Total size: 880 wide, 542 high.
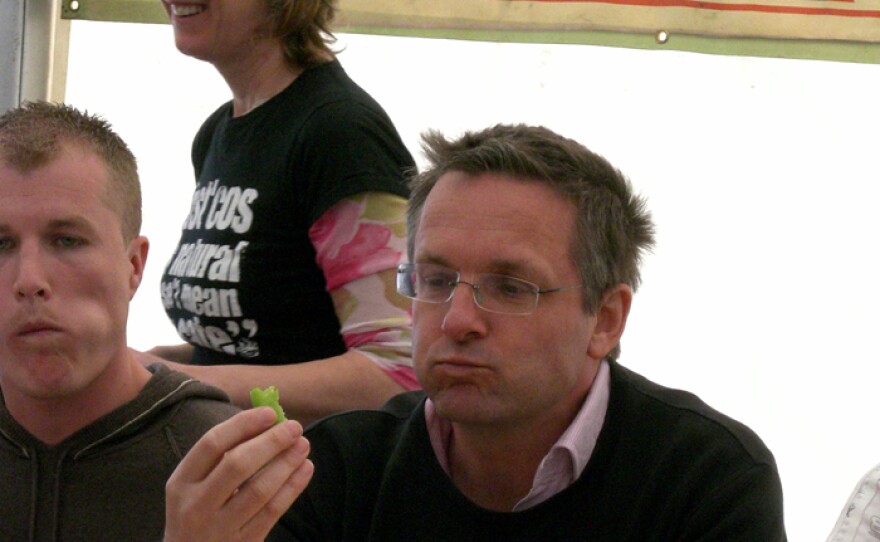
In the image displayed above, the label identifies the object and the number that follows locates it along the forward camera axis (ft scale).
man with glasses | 5.46
